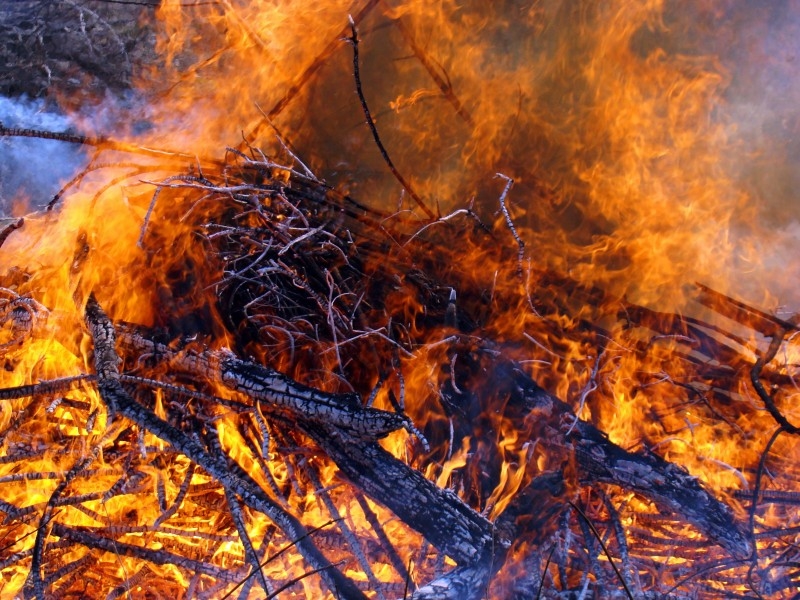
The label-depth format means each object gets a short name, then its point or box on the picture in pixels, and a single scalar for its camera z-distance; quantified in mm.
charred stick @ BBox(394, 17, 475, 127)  3957
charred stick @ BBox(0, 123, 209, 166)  3474
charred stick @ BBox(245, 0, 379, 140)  3984
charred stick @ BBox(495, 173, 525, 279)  3004
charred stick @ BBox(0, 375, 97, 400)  2611
